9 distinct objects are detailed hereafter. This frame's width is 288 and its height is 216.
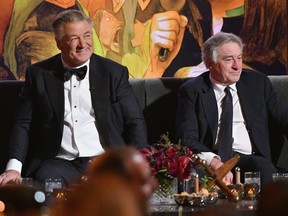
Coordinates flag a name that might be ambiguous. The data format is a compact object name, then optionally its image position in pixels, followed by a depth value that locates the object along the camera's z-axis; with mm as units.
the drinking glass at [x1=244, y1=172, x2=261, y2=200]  7455
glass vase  7193
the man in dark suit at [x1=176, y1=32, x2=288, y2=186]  9350
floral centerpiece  7014
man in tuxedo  8894
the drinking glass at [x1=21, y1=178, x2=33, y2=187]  7414
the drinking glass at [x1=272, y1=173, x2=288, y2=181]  7388
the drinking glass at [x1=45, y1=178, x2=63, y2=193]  6935
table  6479
